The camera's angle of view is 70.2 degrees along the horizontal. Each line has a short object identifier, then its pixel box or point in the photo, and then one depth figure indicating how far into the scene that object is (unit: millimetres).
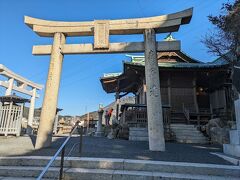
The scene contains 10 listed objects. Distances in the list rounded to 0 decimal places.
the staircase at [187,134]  10324
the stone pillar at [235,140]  4891
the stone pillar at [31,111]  13580
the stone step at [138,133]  10604
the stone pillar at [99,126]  15808
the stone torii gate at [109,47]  6116
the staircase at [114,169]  3472
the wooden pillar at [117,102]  18168
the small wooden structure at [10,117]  10205
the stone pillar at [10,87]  14641
